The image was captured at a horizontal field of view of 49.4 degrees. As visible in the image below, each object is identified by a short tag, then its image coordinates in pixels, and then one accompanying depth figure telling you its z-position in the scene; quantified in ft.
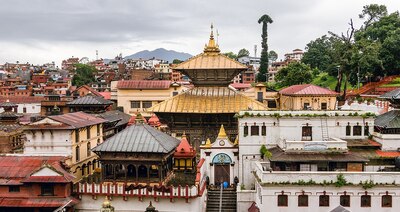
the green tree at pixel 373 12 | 290.15
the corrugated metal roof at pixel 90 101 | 173.10
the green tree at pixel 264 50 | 350.43
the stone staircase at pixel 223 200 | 106.37
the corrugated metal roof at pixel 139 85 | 244.83
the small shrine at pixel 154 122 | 175.72
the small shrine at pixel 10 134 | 154.30
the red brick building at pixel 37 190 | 97.40
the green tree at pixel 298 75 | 275.80
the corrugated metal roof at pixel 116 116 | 175.63
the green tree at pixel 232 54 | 548.06
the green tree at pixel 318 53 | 353.14
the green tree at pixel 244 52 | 600.80
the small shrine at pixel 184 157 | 116.57
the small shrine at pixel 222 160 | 114.52
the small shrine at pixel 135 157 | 103.50
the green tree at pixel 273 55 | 646.78
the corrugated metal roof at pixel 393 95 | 118.48
